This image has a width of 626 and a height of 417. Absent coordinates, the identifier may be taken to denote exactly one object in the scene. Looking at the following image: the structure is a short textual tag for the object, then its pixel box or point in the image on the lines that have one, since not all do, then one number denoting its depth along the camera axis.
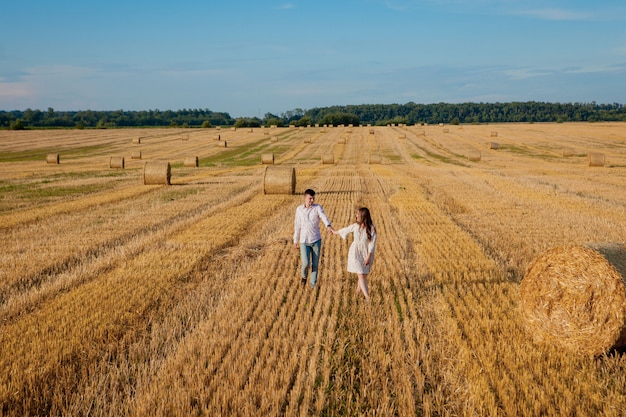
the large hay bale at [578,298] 6.71
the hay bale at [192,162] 40.09
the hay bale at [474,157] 42.69
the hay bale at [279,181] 22.77
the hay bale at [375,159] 41.28
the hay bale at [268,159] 41.38
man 9.46
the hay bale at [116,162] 38.53
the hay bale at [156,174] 26.98
